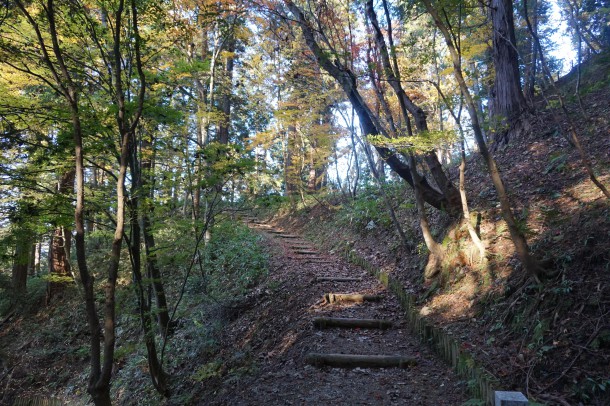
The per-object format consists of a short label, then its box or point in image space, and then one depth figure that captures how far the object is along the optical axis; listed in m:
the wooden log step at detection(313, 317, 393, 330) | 6.07
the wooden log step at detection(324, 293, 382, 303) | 7.02
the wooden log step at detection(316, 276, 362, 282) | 8.16
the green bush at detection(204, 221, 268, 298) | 9.77
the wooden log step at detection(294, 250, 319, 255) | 11.94
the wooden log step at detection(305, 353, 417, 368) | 4.87
